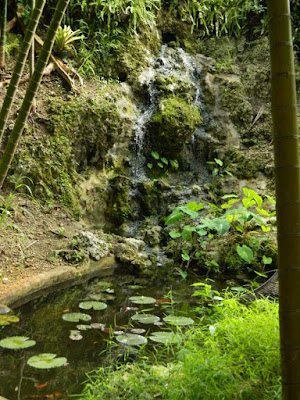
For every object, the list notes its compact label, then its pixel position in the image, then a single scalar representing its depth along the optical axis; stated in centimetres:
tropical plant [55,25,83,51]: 630
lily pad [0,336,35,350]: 294
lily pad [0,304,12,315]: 352
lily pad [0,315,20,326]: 332
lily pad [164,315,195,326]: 334
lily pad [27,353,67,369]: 267
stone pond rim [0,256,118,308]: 385
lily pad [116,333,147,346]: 304
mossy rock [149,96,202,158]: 731
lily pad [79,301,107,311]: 388
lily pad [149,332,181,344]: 305
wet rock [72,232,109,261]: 506
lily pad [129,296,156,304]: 416
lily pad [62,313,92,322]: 358
